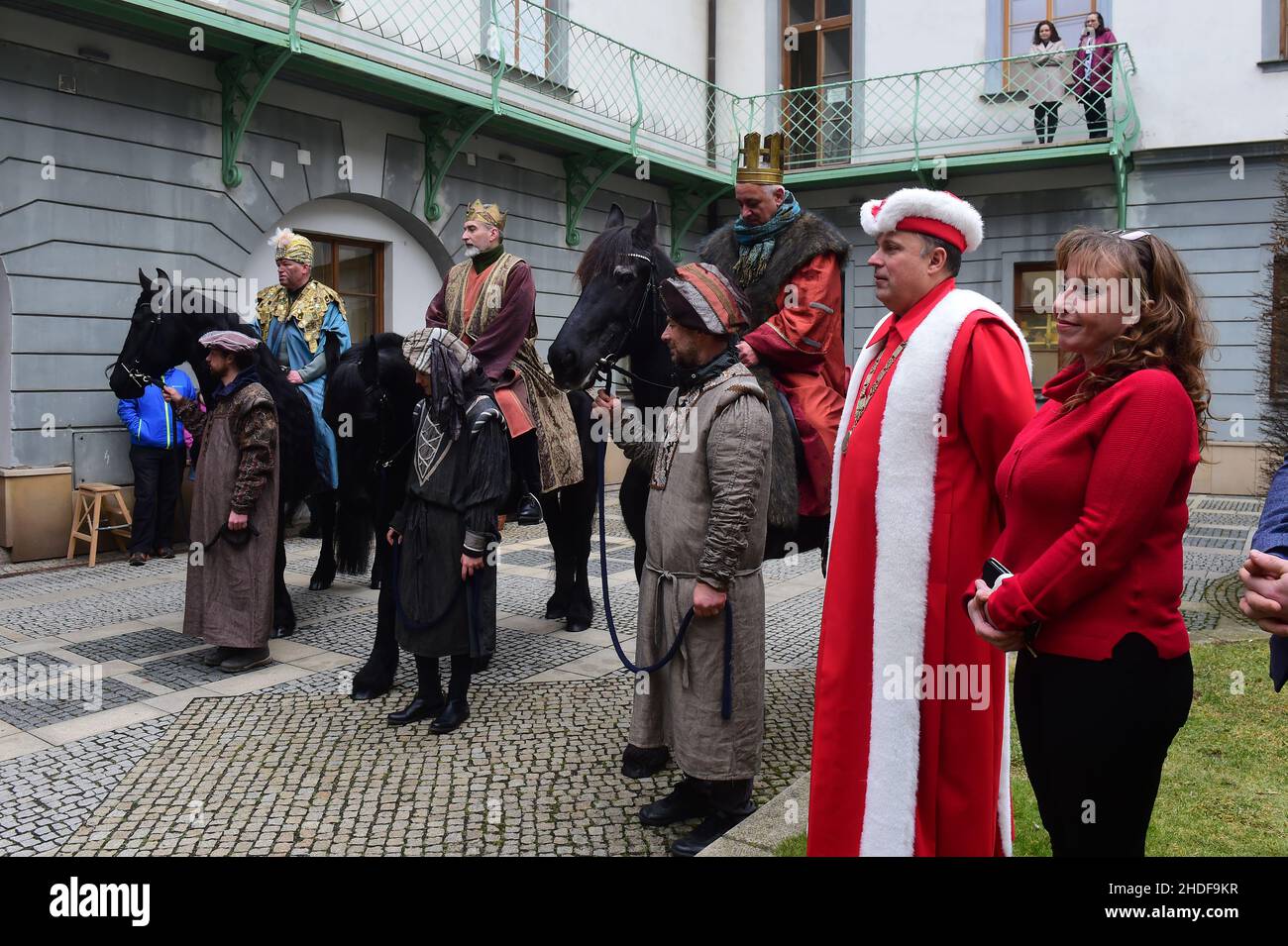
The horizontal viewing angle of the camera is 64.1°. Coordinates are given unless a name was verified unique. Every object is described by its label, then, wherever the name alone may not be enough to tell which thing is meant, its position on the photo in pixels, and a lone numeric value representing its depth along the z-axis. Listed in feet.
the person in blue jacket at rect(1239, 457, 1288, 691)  5.82
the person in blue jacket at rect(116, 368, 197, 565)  29.44
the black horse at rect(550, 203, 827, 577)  13.91
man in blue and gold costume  23.76
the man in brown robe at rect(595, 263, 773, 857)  11.18
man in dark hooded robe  14.88
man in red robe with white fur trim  8.44
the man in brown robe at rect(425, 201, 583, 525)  18.72
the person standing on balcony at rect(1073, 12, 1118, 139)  47.19
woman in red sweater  6.96
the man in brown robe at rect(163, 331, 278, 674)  18.21
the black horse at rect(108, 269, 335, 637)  19.69
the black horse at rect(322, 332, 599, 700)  16.02
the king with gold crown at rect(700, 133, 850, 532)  13.70
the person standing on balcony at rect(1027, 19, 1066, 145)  49.01
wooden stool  28.68
